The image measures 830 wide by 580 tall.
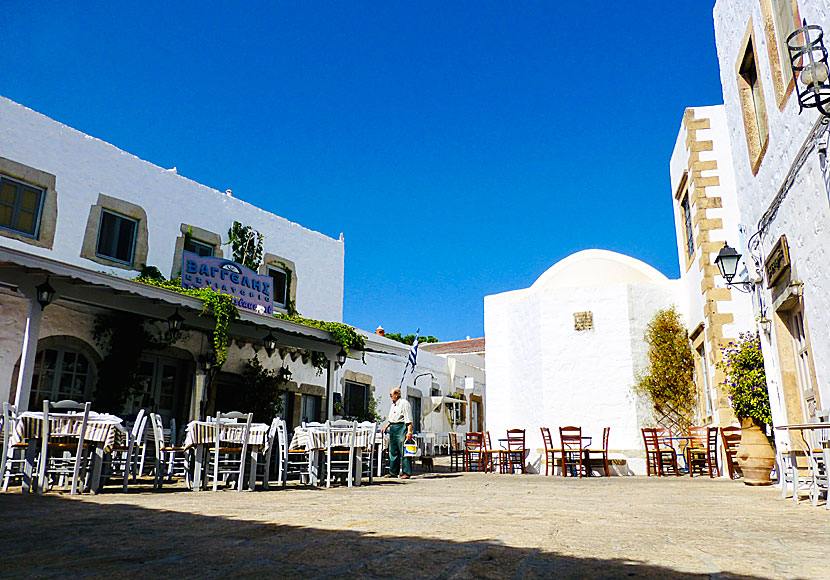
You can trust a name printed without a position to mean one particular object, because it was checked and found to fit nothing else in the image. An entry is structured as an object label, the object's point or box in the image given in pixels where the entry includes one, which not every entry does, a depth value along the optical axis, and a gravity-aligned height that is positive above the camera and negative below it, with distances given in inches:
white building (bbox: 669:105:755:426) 383.6 +127.7
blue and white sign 446.6 +116.2
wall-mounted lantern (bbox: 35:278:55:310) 305.6 +70.1
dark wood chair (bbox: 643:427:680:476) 434.6 -9.3
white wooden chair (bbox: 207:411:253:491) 251.8 -0.5
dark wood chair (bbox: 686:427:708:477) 411.5 -4.7
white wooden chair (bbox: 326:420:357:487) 295.8 +0.3
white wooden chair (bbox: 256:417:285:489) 262.1 -4.8
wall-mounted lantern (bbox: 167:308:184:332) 374.6 +70.6
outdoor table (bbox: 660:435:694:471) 418.9 +1.6
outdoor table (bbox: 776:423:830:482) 178.4 +4.7
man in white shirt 346.9 +8.3
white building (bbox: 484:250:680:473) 515.2 +76.9
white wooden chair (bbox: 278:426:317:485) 293.6 -10.7
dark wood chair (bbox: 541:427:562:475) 509.4 -10.0
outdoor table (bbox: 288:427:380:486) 294.4 +1.3
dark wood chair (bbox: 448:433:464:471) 530.7 -14.1
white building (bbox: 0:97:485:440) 353.4 +113.6
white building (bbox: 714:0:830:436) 212.2 +91.4
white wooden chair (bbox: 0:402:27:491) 238.1 -2.7
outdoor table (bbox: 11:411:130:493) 233.6 +4.6
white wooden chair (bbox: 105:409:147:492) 243.3 -2.6
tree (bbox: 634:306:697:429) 482.6 +54.3
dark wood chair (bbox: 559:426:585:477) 428.4 -7.3
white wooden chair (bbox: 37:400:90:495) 226.7 -0.4
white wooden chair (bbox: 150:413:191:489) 254.2 -7.0
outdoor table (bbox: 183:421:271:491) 253.9 +3.0
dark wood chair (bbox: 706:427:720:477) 385.7 -4.1
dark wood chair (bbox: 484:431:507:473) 498.5 -12.4
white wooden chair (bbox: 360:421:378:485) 309.3 +3.6
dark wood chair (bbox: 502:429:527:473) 489.4 -8.2
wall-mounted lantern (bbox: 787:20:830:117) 172.6 +98.6
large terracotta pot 291.3 -4.8
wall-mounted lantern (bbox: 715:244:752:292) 304.8 +84.8
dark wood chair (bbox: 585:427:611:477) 436.6 -10.8
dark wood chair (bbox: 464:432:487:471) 510.0 -5.0
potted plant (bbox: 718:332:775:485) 293.6 +19.1
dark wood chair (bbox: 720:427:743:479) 357.1 -1.0
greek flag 554.6 +77.6
